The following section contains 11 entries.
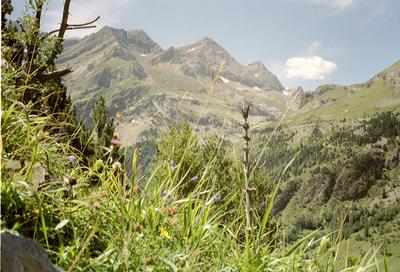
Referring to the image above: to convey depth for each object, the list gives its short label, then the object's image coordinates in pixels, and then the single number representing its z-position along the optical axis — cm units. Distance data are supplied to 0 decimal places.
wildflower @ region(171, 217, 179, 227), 429
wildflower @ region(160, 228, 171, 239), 360
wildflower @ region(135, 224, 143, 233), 312
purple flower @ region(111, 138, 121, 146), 445
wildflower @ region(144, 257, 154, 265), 301
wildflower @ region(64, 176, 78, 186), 323
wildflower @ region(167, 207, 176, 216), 458
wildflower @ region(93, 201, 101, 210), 328
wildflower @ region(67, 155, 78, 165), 440
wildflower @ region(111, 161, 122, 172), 386
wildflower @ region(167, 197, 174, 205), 454
